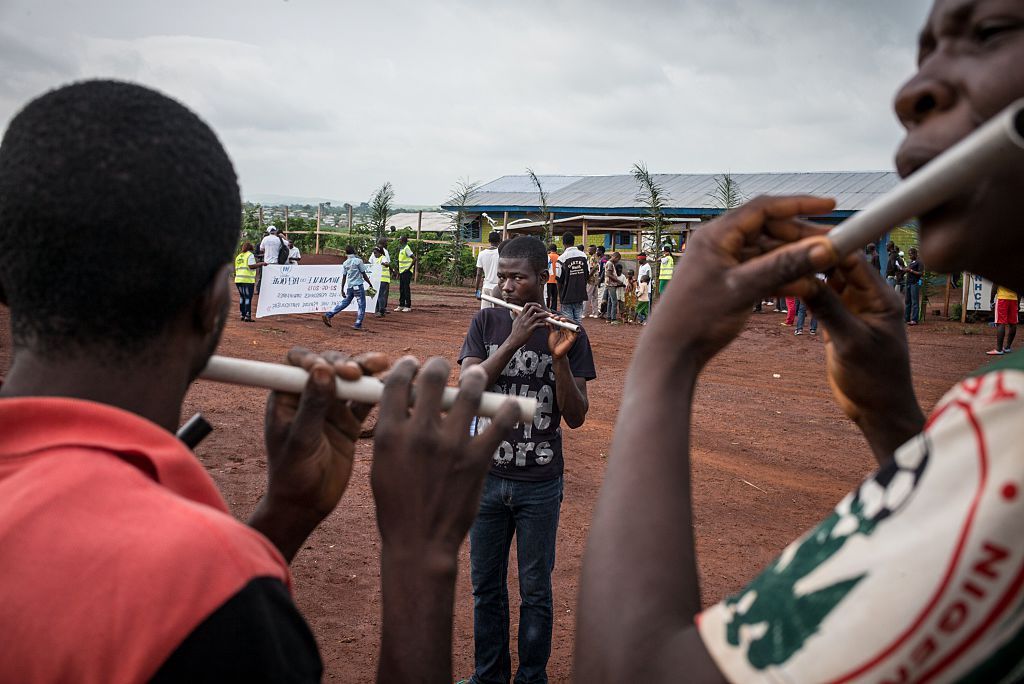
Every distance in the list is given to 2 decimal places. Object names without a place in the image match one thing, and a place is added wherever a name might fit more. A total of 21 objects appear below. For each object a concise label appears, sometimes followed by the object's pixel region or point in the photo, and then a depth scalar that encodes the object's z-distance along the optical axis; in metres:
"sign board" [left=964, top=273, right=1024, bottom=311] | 20.80
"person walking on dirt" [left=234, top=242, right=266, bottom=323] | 16.36
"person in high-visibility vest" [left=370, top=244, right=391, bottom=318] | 18.62
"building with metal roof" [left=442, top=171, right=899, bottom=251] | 27.28
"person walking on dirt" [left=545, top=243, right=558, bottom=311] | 19.16
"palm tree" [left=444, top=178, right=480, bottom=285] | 30.71
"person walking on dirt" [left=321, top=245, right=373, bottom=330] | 17.05
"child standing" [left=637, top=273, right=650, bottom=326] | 20.38
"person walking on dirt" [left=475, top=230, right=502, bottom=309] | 14.57
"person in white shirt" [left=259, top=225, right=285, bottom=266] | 19.03
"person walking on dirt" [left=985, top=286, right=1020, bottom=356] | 13.48
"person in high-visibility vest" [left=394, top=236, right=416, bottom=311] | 20.09
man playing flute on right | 0.80
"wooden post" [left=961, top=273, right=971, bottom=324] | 20.95
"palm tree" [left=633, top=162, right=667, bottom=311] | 22.20
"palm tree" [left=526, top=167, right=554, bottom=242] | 22.98
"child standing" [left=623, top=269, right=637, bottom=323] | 21.70
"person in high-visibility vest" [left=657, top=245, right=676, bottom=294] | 19.56
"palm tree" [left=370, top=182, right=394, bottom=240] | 27.03
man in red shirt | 0.95
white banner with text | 17.20
